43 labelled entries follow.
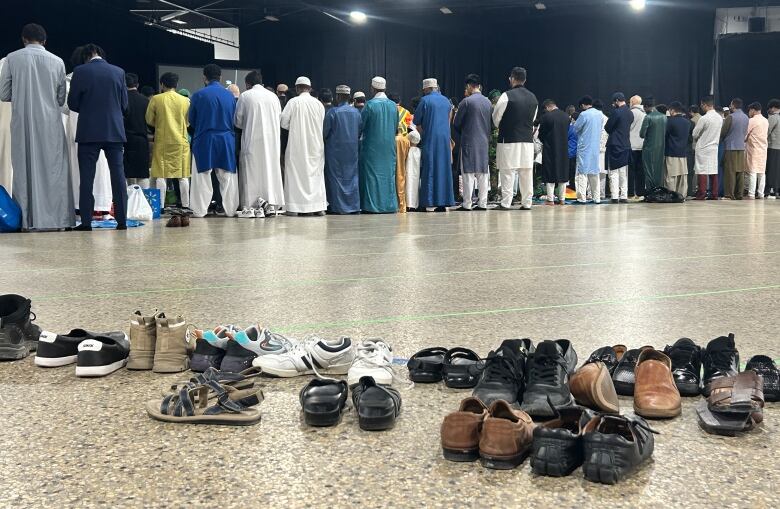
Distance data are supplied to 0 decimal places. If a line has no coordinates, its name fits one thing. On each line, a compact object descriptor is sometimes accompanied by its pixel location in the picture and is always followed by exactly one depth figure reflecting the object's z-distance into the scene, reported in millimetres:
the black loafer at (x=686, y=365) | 2113
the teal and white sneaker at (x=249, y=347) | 2391
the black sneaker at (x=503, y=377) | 2000
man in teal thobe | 10492
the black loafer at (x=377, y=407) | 1895
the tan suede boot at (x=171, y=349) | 2438
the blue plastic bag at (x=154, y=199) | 9508
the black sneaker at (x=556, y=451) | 1619
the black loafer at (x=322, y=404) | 1917
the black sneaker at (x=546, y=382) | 1939
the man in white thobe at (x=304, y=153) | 10297
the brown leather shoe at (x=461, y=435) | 1699
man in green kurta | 13402
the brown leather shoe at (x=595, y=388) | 1944
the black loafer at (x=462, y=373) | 2221
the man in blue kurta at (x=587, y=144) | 12414
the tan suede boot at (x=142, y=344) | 2473
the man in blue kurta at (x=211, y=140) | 9562
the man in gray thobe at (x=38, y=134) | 7277
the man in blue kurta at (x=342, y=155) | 10445
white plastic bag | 8406
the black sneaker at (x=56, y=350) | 2467
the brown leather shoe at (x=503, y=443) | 1661
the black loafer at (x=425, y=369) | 2285
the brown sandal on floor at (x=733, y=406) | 1840
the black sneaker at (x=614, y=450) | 1586
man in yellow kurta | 9711
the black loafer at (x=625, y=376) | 2127
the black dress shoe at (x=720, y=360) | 2119
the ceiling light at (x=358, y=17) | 20219
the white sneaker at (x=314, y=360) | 2371
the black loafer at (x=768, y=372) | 2055
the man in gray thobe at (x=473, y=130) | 10711
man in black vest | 10633
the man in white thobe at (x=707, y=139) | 13453
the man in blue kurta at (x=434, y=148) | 10758
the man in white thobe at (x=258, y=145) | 10055
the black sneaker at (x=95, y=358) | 2385
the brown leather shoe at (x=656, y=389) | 1945
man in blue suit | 7379
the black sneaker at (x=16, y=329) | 2576
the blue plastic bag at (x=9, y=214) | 7504
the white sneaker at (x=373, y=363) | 2213
